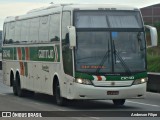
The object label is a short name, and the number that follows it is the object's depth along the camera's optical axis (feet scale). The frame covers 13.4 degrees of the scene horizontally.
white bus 63.46
